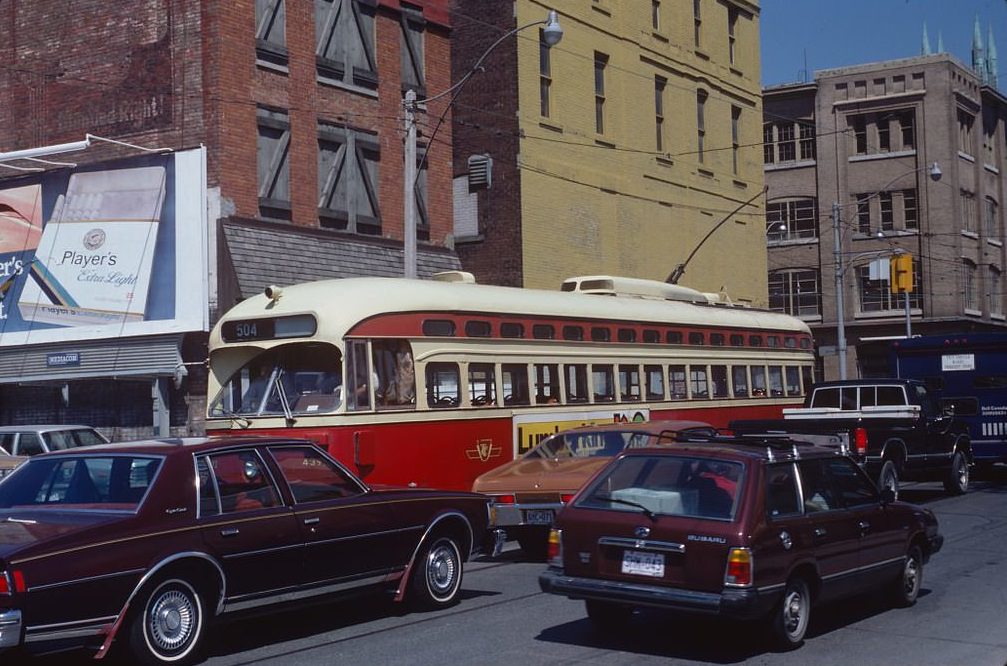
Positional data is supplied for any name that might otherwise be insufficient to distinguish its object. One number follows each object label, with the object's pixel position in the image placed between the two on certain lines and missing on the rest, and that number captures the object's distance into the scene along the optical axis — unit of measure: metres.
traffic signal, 38.56
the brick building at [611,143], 30.20
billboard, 24.66
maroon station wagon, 8.77
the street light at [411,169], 21.19
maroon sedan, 8.00
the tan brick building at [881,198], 57.28
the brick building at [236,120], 24.62
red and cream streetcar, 14.78
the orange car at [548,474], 13.88
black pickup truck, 18.47
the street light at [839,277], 40.08
